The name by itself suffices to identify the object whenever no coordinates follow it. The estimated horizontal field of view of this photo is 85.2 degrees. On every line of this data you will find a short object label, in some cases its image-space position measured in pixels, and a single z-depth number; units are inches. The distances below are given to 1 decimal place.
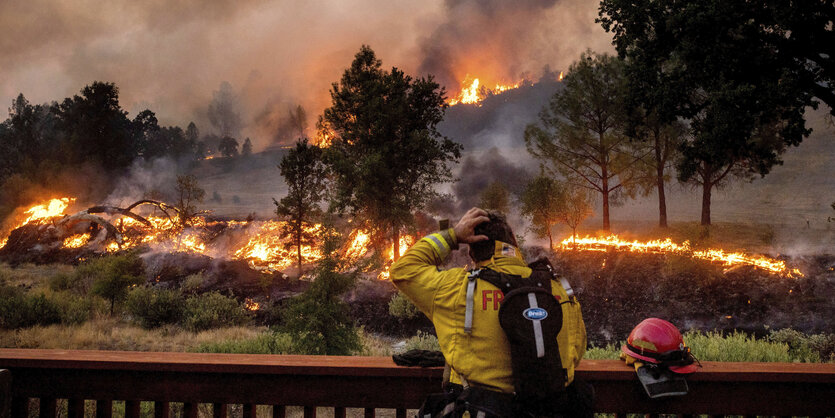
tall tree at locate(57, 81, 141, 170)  2464.3
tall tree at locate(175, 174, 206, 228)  1622.8
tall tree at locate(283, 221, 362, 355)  443.8
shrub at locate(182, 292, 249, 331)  616.1
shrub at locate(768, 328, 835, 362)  450.3
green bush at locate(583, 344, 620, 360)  354.0
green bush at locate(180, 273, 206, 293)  887.6
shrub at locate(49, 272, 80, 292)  863.7
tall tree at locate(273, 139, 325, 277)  1146.7
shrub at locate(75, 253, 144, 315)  692.7
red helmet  104.2
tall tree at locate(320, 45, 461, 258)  1113.4
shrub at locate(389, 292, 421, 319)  797.9
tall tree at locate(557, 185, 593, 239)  1270.9
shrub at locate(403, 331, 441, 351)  464.0
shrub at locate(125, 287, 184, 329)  631.2
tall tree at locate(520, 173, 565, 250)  1202.0
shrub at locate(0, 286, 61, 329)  567.5
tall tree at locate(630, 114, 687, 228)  1261.1
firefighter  89.1
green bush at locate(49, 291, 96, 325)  605.9
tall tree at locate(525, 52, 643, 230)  1312.7
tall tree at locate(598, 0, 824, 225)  476.4
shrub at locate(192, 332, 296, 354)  410.6
